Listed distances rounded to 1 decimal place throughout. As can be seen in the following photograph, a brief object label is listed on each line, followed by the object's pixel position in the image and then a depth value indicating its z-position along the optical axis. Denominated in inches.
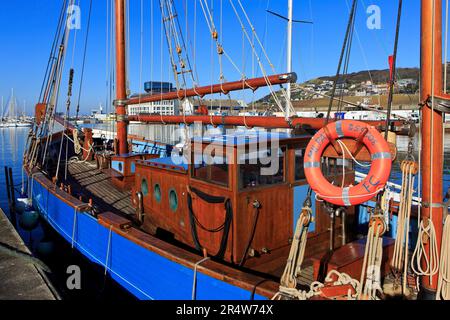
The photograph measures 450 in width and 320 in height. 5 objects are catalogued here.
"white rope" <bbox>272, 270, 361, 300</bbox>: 129.9
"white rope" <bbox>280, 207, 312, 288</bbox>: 139.7
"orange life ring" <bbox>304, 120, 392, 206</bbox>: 143.3
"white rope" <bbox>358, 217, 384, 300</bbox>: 126.3
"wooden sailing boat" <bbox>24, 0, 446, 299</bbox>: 143.8
